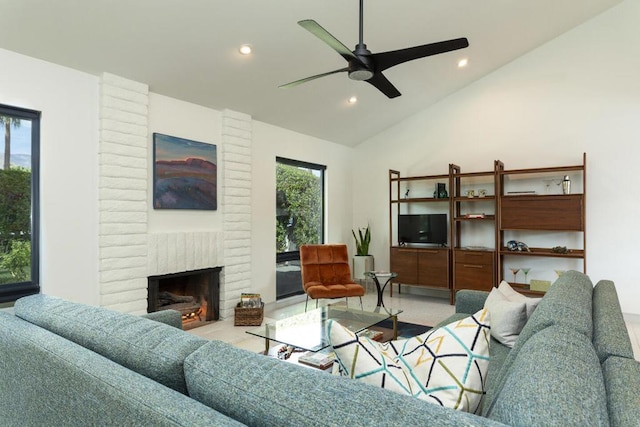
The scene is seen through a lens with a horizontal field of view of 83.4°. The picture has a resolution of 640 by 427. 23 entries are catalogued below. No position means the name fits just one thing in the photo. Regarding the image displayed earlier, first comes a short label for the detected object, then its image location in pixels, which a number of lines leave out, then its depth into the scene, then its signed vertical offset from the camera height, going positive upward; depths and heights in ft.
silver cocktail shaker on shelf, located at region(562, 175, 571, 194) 14.32 +1.12
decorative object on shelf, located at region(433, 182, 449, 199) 17.20 +1.01
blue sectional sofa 2.24 -1.33
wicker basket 12.94 -3.75
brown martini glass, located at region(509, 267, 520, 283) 15.64 -2.52
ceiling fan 7.29 +3.37
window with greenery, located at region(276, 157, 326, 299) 16.75 -0.11
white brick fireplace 10.38 -0.29
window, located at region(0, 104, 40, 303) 9.00 +0.24
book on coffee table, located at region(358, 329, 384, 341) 9.00 -3.11
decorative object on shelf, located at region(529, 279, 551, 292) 14.39 -2.91
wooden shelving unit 14.26 -0.43
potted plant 19.25 -2.47
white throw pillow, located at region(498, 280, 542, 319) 6.81 -1.76
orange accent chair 14.07 -2.57
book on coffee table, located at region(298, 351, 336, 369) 7.01 -2.98
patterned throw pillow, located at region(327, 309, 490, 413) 3.09 -1.37
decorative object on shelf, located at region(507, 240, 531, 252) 15.31 -1.43
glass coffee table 8.11 -2.92
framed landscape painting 11.85 +1.36
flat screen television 17.24 -0.77
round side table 13.85 -2.44
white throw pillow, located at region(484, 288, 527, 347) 6.79 -2.05
